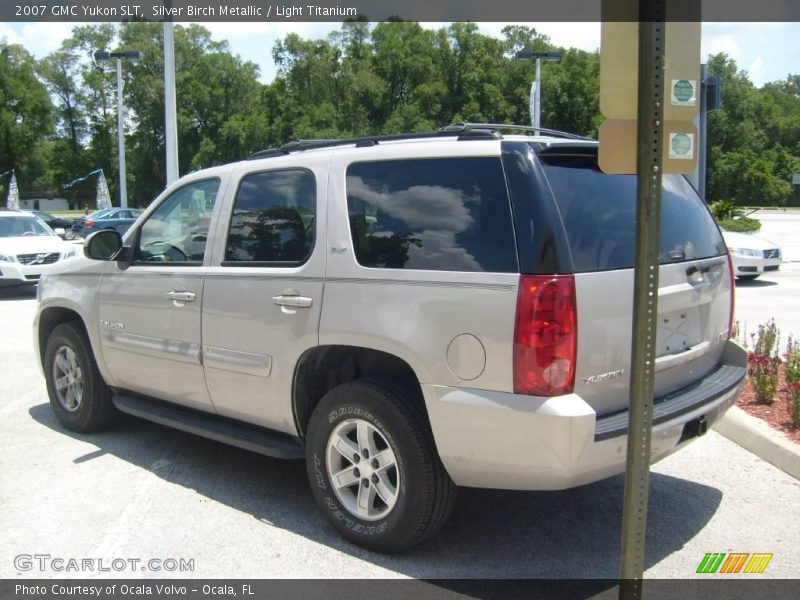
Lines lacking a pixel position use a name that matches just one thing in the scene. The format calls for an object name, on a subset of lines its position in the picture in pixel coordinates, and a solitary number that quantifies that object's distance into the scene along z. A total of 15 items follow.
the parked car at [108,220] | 31.00
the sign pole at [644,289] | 2.38
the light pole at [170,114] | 18.62
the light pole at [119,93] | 32.56
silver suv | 3.34
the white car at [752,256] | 15.32
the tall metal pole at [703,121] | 7.51
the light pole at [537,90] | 31.60
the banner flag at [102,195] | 41.31
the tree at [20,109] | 63.44
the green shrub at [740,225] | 25.73
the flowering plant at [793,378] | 5.30
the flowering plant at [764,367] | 5.91
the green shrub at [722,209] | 25.38
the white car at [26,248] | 14.34
